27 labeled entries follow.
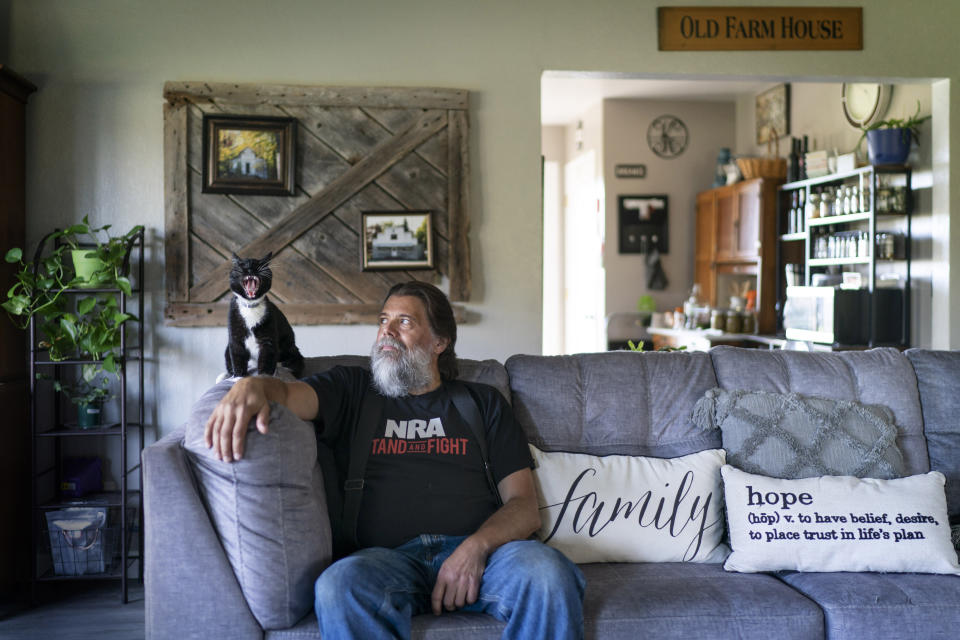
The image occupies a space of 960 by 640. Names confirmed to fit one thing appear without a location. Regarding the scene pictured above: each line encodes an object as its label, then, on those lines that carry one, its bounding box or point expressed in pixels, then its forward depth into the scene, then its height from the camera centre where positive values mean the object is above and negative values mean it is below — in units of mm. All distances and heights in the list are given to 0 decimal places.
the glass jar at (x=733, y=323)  6164 -52
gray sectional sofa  1764 -431
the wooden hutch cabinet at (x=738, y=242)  6090 +584
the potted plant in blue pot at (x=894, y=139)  4551 +985
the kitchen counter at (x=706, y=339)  5762 -172
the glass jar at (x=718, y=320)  6234 -30
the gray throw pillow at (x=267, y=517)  1763 -434
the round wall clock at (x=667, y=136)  7422 +1624
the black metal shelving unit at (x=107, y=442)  3045 -501
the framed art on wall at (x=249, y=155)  3377 +668
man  1717 -445
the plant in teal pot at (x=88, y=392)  3164 -301
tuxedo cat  2355 -18
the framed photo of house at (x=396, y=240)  3484 +325
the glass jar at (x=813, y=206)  5500 +737
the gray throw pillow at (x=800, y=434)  2266 -331
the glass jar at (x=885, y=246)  4641 +399
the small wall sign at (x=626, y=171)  7379 +1301
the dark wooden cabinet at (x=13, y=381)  3000 -240
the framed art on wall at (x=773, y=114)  6434 +1639
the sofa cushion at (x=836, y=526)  2076 -537
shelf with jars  4637 +525
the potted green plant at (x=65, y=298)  3033 +70
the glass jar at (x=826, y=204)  5379 +733
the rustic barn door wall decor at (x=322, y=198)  3365 +495
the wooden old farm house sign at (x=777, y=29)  3609 +1264
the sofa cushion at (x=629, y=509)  2174 -517
